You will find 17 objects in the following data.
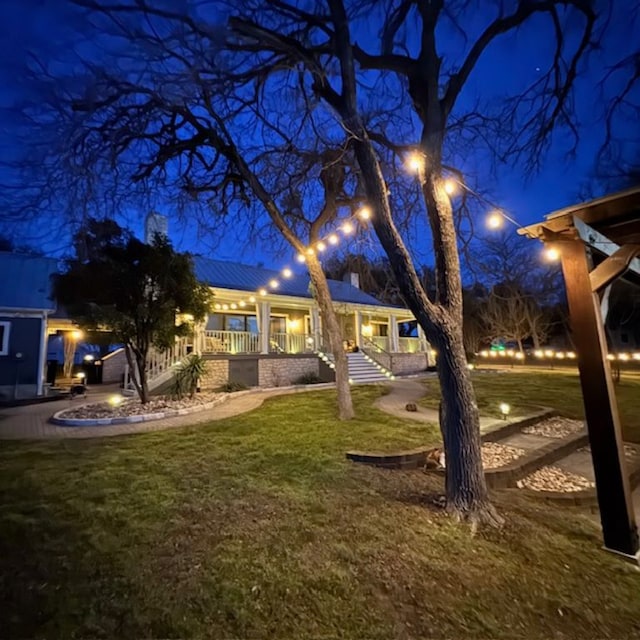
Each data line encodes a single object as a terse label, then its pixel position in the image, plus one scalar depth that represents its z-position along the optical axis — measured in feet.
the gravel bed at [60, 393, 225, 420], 25.13
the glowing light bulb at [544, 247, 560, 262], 10.66
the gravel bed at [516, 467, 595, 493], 14.58
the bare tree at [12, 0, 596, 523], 11.13
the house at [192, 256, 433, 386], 42.37
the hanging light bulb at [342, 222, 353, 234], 23.86
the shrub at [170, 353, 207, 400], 31.48
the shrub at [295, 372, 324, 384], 44.91
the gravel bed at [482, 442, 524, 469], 16.11
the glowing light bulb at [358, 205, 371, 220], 21.55
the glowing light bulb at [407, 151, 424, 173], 12.47
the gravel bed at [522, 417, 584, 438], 22.00
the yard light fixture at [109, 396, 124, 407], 28.97
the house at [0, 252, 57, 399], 34.99
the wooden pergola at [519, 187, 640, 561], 9.05
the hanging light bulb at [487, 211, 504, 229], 15.39
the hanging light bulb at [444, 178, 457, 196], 16.53
